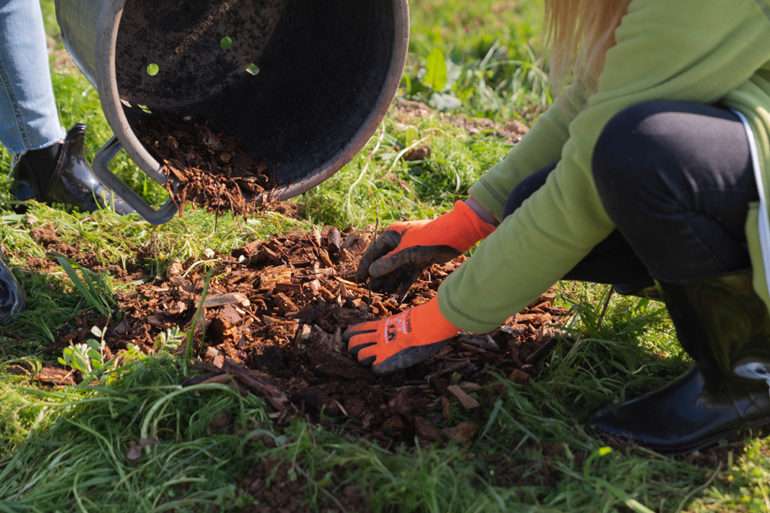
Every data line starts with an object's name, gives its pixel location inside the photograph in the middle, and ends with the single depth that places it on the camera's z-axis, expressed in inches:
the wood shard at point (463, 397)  74.9
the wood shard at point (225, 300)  87.9
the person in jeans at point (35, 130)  98.8
